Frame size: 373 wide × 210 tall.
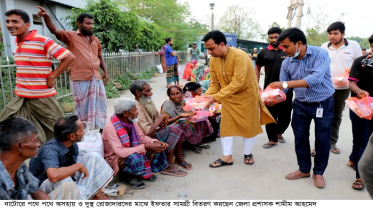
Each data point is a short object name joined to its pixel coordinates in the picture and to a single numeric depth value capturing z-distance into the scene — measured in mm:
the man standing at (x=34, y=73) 2826
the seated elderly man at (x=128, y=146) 2898
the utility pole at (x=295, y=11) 12334
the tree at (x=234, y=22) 38375
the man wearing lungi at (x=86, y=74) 3906
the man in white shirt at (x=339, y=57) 3859
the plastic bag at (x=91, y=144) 2773
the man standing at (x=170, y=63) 9500
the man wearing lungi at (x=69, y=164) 2180
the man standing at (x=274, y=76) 4177
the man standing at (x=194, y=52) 15173
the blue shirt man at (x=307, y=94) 2863
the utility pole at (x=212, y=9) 25500
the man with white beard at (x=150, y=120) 3391
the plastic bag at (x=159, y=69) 15373
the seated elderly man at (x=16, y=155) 1662
